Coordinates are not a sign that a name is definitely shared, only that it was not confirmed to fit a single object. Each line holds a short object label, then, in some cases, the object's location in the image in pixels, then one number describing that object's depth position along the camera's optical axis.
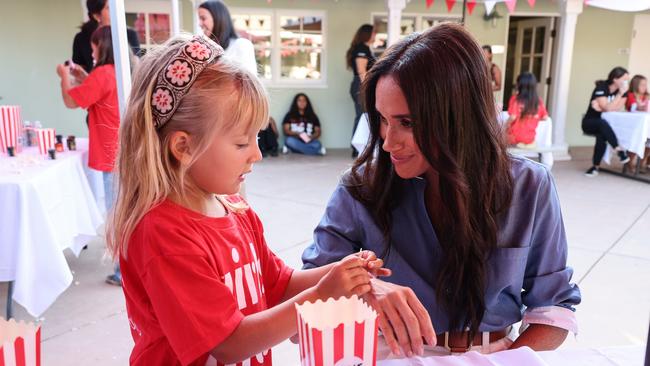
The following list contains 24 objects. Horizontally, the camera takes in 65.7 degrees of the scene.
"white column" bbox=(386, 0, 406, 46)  7.83
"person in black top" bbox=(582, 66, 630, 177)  7.30
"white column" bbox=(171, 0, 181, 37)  3.46
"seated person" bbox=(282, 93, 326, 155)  8.58
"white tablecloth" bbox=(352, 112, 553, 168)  6.70
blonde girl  0.91
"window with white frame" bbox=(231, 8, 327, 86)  8.48
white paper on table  1.01
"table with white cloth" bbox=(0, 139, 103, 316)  2.58
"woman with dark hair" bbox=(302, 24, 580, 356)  1.19
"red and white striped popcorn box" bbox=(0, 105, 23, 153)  3.31
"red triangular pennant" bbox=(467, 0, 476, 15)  7.94
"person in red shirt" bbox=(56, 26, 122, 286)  3.25
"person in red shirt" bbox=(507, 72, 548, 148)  6.37
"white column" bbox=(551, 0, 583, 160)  8.48
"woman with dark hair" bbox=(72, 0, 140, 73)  3.72
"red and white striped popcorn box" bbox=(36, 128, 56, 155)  3.36
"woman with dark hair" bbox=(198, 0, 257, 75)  3.30
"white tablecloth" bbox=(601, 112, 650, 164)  6.75
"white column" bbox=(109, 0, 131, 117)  2.58
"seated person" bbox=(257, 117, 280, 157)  8.32
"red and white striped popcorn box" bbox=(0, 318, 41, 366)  0.59
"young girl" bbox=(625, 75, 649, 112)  7.47
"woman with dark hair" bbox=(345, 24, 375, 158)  7.66
